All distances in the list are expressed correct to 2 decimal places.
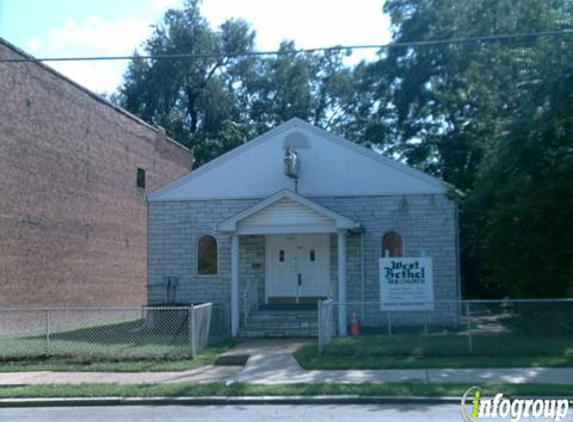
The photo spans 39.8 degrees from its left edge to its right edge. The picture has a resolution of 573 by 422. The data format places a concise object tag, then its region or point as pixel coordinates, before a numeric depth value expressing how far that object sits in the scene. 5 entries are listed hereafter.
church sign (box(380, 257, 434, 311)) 19.41
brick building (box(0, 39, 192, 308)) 24.45
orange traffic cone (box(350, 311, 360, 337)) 21.42
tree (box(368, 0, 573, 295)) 20.95
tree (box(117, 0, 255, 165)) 54.53
